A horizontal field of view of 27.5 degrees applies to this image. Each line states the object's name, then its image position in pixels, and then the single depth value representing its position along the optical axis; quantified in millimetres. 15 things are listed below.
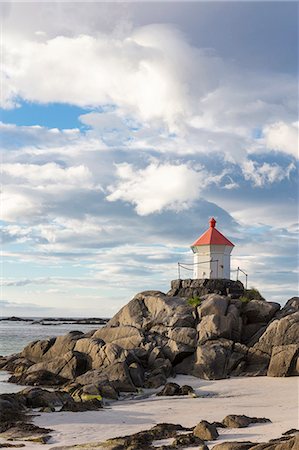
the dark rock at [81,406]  18375
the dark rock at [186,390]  21641
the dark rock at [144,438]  13266
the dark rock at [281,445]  10852
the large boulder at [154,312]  28897
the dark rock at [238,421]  15289
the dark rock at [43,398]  19031
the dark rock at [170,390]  21531
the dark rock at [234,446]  12023
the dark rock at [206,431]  13938
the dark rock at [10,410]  16266
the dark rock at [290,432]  14061
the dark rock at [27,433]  14389
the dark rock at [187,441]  13391
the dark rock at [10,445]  13677
